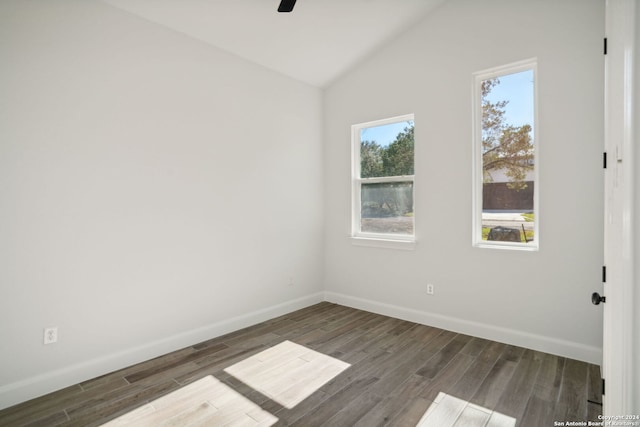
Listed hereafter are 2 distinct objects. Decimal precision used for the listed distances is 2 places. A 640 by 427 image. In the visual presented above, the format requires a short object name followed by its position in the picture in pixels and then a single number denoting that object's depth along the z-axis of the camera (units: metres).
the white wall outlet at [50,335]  2.37
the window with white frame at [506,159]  3.07
